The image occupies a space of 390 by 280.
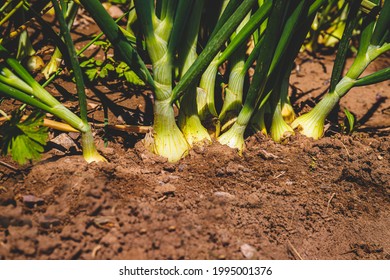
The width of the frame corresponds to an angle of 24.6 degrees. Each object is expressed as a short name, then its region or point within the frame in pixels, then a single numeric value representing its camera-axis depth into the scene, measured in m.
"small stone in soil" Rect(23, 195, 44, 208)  1.07
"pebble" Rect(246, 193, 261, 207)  1.13
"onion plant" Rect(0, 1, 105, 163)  1.05
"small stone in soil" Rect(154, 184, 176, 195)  1.11
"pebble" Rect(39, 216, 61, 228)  1.05
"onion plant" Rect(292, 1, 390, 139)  1.16
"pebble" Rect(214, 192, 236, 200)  1.12
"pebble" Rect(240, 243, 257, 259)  1.06
